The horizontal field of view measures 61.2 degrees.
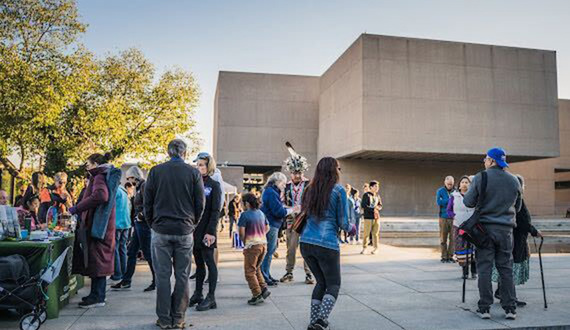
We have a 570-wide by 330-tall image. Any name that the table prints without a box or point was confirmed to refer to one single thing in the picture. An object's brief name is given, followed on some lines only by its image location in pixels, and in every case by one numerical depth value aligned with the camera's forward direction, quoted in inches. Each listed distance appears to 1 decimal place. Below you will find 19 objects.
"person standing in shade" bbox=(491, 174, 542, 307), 241.0
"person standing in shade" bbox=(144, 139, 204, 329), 191.6
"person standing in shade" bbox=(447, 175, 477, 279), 313.3
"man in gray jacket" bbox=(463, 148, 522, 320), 217.2
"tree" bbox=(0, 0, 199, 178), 713.6
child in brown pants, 242.5
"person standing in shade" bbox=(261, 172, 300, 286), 288.2
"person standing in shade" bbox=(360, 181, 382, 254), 468.8
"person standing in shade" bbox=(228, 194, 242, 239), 622.5
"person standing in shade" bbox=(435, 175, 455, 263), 412.2
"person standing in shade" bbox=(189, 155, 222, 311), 221.6
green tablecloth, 197.2
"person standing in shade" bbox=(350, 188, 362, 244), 602.5
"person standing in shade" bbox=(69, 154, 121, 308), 226.1
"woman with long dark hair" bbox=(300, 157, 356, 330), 182.1
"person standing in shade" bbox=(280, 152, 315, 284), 305.7
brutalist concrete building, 1259.8
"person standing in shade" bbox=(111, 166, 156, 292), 280.1
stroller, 183.5
